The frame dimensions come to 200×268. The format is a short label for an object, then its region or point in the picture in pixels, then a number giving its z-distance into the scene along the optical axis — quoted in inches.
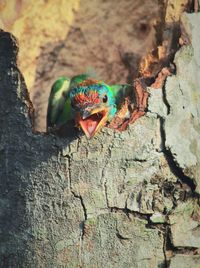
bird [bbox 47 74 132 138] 167.5
